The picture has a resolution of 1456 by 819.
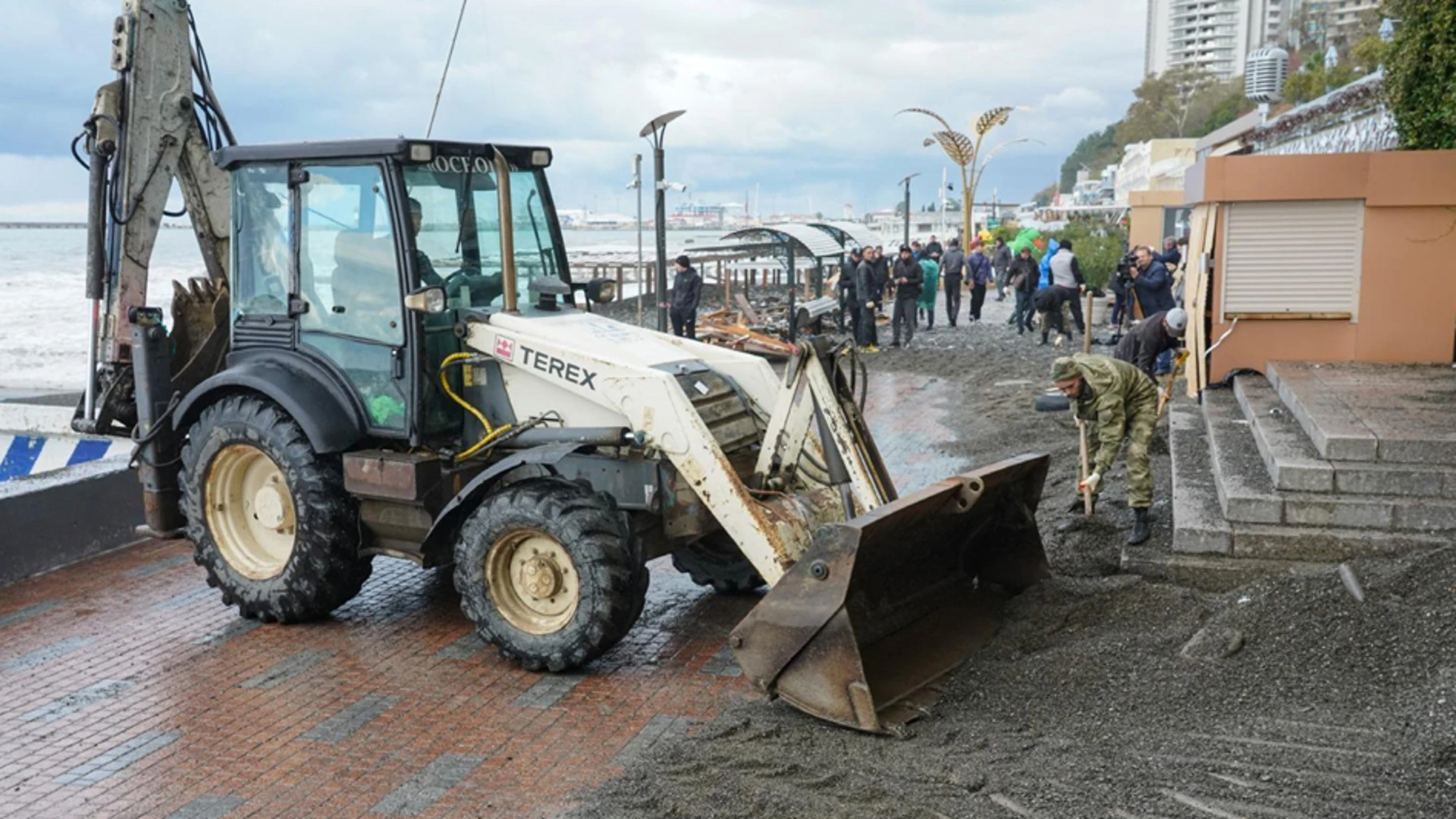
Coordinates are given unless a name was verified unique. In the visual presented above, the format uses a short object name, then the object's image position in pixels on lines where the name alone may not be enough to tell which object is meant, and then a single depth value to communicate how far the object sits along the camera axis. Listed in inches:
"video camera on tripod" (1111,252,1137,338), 671.8
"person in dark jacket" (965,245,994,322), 1106.1
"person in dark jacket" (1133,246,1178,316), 660.7
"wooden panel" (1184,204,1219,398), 482.9
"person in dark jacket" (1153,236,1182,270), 823.1
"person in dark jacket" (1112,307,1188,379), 465.4
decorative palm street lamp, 1551.4
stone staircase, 293.4
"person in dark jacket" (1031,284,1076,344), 864.3
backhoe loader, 258.4
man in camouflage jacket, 321.4
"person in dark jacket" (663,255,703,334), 842.8
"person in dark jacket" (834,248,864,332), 900.6
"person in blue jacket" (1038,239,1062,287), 920.9
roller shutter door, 478.3
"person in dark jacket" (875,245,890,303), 911.7
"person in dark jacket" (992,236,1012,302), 1364.4
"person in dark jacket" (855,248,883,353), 888.9
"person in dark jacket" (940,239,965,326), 1080.2
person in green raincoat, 1083.3
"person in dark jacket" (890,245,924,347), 911.0
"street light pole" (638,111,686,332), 650.8
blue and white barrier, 533.0
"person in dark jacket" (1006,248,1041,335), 973.8
